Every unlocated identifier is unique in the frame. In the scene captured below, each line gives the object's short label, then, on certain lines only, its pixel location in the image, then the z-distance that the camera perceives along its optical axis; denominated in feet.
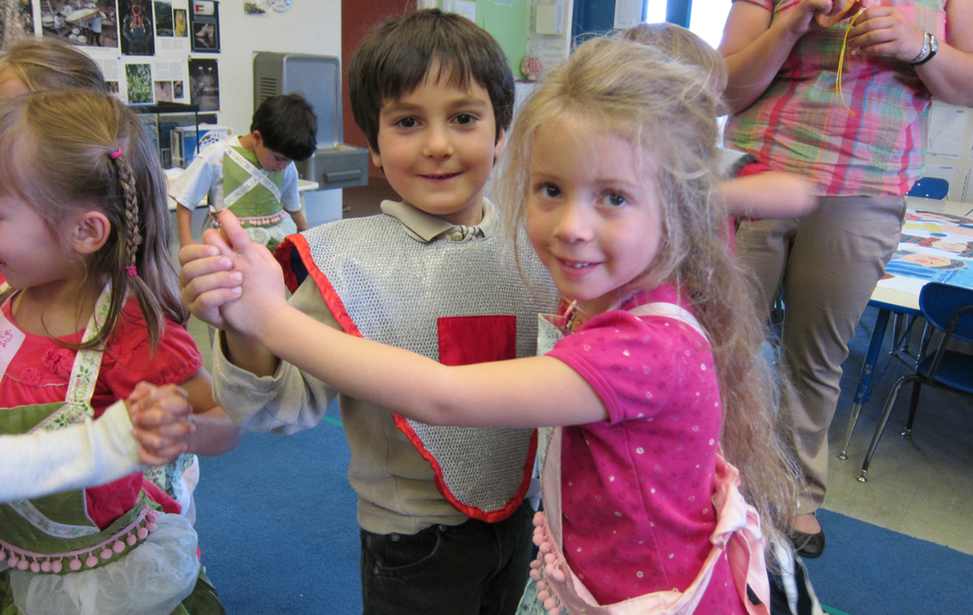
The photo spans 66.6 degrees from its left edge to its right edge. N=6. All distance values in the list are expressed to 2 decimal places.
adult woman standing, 5.01
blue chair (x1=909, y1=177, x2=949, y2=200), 14.60
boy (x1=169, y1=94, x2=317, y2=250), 9.22
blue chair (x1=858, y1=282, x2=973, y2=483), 7.61
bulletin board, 10.22
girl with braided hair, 3.08
